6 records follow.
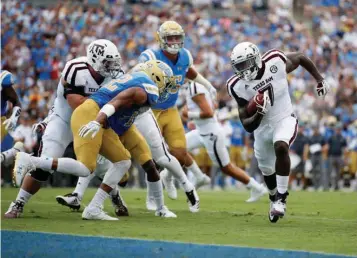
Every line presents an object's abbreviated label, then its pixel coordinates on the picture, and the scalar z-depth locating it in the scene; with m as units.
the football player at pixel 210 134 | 26.77
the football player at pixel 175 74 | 23.19
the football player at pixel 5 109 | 23.95
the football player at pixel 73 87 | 19.09
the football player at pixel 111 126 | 18.06
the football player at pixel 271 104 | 18.75
